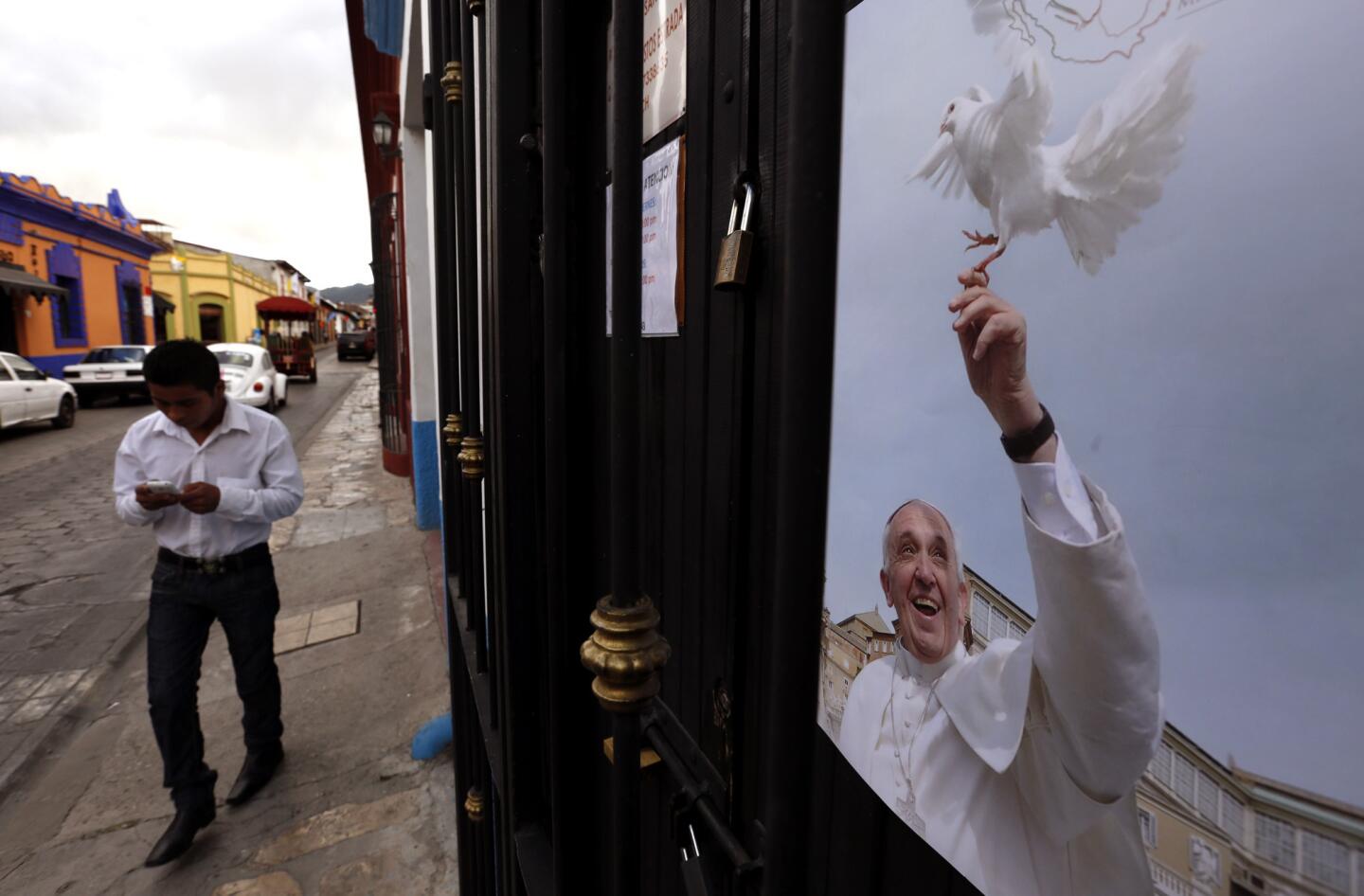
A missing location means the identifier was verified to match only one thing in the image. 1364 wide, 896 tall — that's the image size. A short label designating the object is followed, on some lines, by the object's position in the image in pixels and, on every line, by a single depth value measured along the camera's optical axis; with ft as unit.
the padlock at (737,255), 2.80
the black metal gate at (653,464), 1.32
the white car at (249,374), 48.08
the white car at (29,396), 38.63
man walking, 9.40
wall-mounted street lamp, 25.35
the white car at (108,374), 52.44
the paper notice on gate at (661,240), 3.61
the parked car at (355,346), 122.93
